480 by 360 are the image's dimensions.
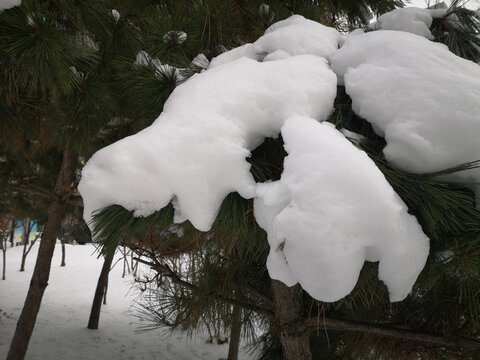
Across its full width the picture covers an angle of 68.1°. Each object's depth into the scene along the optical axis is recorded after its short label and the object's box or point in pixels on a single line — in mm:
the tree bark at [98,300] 3812
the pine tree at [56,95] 825
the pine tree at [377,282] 517
